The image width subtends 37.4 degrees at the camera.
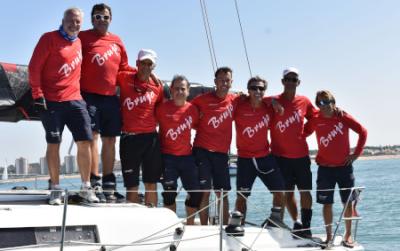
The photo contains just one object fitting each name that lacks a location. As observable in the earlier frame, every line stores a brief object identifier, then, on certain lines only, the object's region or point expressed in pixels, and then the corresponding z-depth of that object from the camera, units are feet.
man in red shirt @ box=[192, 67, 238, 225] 22.50
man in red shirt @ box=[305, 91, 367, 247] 23.99
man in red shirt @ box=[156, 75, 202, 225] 21.68
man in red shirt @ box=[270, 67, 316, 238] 24.08
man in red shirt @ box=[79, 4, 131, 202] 21.31
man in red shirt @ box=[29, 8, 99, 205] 19.26
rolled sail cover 22.27
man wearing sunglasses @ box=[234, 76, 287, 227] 23.06
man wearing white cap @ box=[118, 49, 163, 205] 21.61
